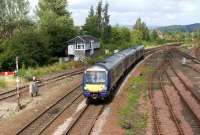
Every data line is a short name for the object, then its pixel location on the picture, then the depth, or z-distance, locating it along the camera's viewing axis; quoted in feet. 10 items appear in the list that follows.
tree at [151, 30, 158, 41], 522.56
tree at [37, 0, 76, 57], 234.17
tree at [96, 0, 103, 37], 371.97
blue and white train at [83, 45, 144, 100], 89.71
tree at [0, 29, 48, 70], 181.16
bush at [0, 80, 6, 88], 119.55
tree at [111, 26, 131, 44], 362.45
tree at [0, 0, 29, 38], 284.20
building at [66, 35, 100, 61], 239.09
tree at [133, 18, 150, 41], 466.29
